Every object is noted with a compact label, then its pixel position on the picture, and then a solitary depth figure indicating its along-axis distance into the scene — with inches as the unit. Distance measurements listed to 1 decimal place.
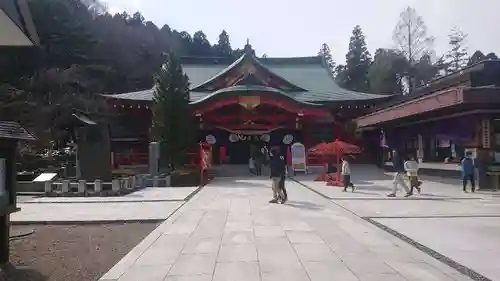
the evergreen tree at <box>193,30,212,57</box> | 2883.9
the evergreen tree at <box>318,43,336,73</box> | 3275.1
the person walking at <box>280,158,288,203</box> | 496.2
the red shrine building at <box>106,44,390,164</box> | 1029.2
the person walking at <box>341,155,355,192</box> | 624.4
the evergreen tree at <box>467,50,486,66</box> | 2301.9
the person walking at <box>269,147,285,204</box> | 485.7
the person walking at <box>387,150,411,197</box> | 555.5
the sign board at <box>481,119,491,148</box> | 647.1
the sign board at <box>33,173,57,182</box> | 660.9
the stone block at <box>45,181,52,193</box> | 633.2
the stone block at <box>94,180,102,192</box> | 622.8
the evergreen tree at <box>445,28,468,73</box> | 2265.4
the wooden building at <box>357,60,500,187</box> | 605.5
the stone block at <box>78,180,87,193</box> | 623.4
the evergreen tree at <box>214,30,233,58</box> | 2925.7
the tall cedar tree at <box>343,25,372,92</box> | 2608.3
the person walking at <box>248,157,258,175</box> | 982.4
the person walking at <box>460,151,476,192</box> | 609.2
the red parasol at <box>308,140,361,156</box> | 705.6
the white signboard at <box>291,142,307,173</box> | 947.3
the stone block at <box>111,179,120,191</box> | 625.6
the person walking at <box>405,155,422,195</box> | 569.0
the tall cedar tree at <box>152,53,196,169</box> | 852.6
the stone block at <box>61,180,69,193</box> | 626.9
